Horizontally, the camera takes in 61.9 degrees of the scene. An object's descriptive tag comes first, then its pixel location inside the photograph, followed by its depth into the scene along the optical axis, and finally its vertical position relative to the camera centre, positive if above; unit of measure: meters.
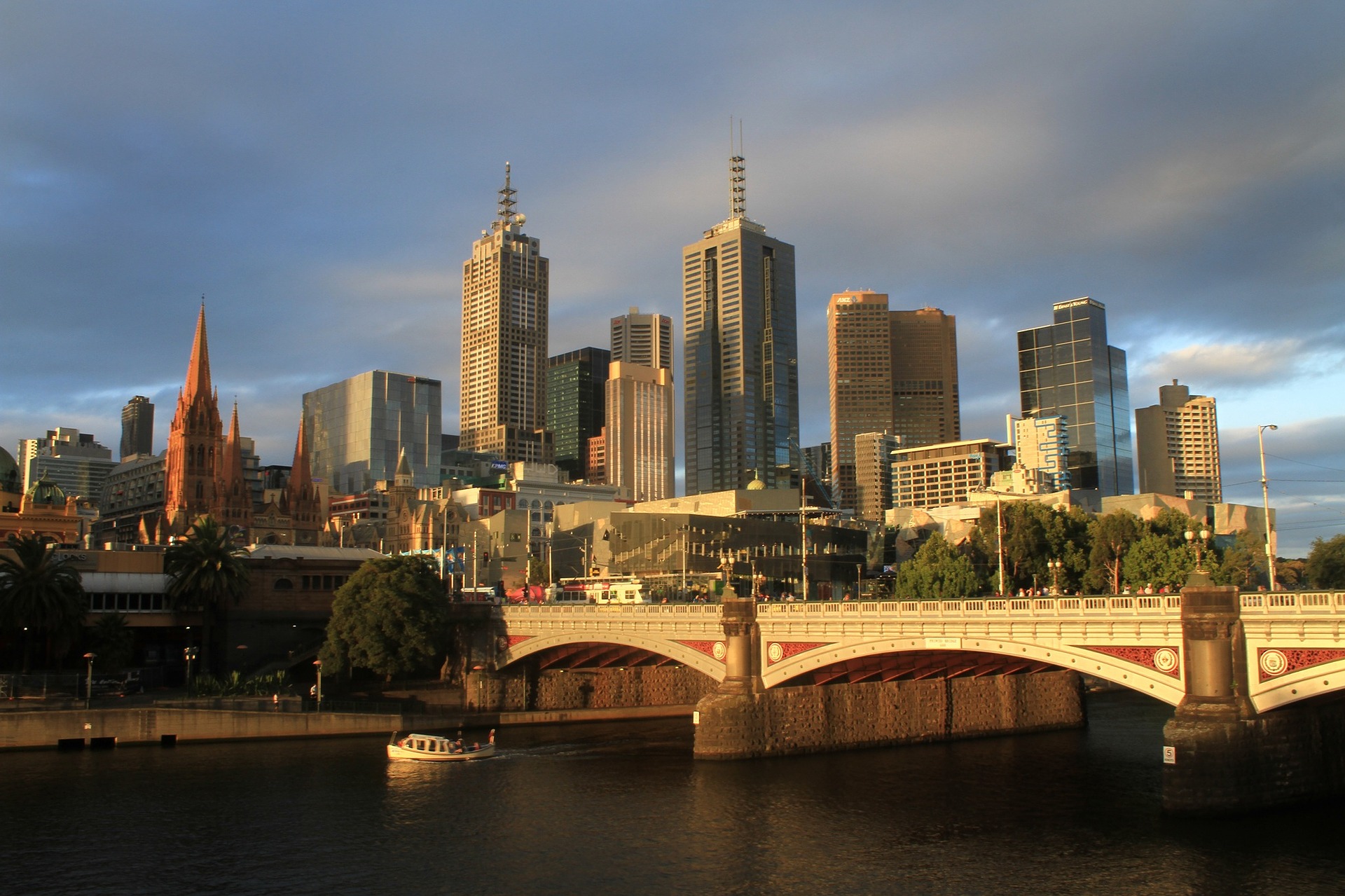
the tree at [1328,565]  110.75 +1.53
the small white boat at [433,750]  75.88 -10.76
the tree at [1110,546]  114.19 +3.79
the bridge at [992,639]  48.66 -2.94
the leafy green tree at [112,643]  95.38 -4.11
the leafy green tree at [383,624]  95.38 -2.74
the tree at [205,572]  102.81 +2.00
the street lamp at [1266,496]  54.03 +4.24
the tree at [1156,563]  104.94 +1.85
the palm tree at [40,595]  90.62 +0.09
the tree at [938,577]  111.19 +0.91
